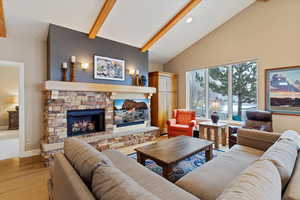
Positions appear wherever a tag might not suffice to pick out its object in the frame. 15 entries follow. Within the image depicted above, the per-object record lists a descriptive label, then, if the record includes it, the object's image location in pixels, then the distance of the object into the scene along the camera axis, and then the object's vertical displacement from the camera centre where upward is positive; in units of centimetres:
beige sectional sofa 82 -68
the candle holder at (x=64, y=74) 326 +58
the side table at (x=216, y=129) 371 -76
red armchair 413 -67
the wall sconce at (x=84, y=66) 355 +81
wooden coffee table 202 -78
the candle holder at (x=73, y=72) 336 +64
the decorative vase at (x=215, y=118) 390 -46
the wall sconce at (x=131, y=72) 443 +84
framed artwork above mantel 378 +85
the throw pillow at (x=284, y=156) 104 -44
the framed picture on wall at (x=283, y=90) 333 +21
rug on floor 246 -118
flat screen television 407 -32
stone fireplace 305 -37
